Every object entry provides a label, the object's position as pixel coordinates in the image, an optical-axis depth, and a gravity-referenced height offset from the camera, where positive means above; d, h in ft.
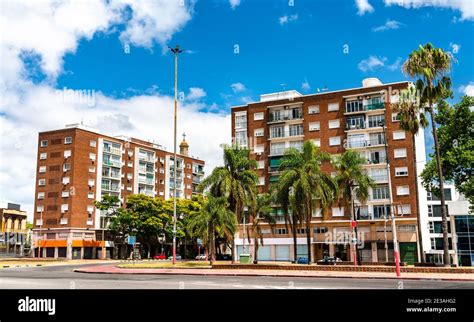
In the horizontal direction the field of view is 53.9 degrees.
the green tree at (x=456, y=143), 136.98 +27.92
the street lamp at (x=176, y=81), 159.84 +54.13
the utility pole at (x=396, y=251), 94.43 -2.89
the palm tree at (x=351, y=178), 143.23 +18.29
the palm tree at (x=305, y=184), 134.82 +15.67
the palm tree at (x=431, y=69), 122.93 +43.90
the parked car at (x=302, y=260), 189.98 -8.97
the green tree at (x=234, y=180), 148.46 +18.85
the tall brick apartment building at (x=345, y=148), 216.33 +44.72
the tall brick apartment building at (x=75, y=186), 299.38 +36.96
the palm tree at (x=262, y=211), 157.58 +9.98
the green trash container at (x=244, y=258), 149.07 -6.03
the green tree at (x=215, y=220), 143.13 +5.94
